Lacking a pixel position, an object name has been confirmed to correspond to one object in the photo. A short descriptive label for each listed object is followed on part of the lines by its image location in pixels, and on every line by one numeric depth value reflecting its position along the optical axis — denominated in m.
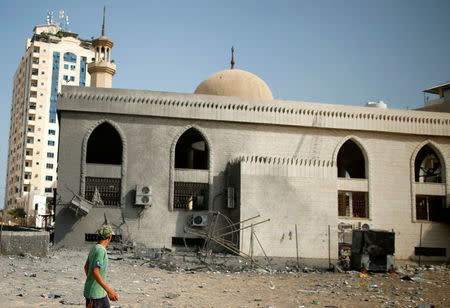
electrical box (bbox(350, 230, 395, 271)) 17.67
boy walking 5.51
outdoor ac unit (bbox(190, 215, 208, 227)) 21.80
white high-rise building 65.75
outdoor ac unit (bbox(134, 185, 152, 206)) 21.48
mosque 21.06
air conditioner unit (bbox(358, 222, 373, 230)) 23.31
